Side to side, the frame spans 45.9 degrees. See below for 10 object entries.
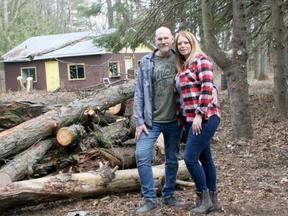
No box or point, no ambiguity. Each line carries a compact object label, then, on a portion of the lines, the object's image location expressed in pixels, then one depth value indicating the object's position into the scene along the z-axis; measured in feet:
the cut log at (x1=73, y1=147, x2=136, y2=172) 16.80
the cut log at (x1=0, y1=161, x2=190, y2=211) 13.21
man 12.59
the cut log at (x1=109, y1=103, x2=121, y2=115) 21.55
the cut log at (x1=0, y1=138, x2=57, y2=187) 15.42
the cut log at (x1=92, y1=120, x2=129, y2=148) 18.49
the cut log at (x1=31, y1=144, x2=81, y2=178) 17.06
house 83.46
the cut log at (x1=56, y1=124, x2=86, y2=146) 16.96
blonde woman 11.55
